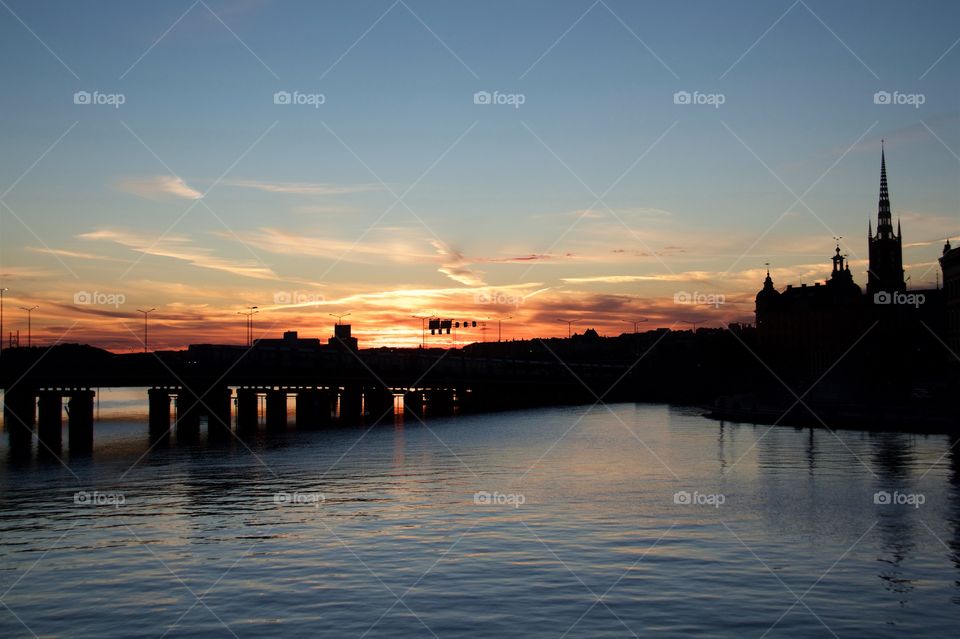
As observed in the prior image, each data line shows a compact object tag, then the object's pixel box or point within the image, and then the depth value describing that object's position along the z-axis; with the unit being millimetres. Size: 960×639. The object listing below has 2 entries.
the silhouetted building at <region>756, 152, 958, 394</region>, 180375
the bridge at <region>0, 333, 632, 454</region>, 135250
